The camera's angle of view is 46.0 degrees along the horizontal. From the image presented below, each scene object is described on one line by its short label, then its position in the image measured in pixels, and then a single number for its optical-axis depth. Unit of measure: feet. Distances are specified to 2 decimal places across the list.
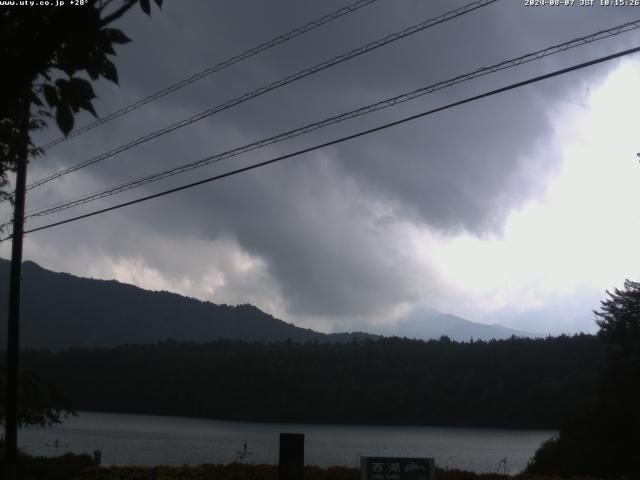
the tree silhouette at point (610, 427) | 139.95
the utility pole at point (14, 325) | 57.86
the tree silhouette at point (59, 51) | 14.17
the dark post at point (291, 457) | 47.55
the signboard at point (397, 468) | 45.06
